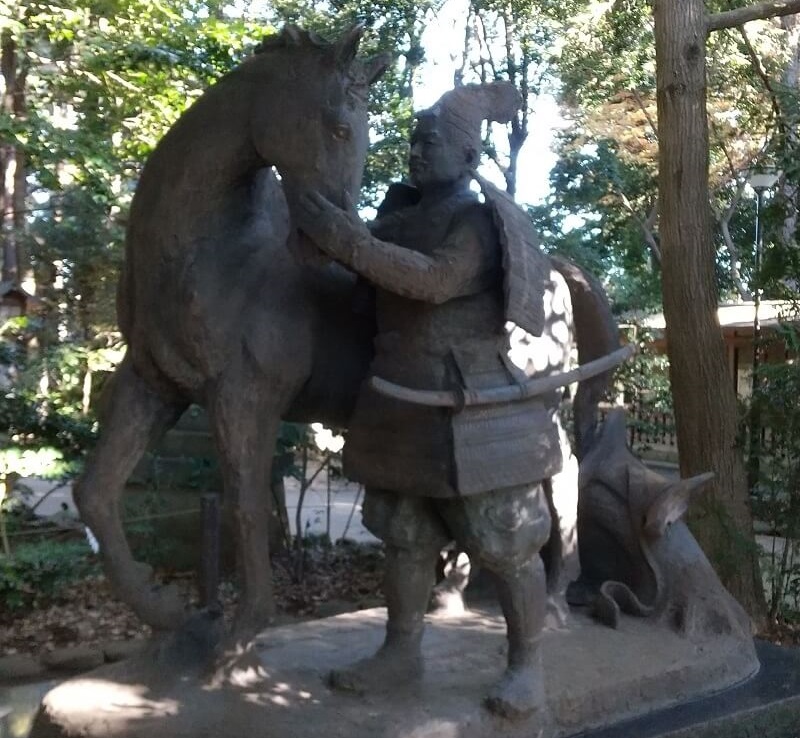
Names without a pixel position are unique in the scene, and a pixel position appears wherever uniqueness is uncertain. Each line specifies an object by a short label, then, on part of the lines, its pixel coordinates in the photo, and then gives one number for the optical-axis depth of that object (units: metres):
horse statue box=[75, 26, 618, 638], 2.26
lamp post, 5.10
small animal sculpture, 3.15
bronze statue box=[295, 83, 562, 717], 2.30
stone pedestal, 2.25
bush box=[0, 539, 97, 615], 5.08
